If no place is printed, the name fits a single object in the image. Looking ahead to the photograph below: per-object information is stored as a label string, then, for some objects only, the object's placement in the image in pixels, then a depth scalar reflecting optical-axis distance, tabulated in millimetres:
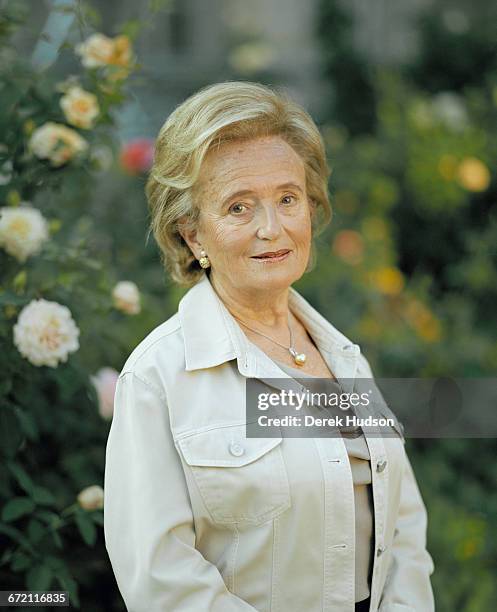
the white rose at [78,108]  2486
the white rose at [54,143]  2453
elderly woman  1671
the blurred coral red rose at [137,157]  4316
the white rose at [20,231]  2344
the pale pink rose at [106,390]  2441
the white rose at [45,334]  2154
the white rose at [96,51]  2582
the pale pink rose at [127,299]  2461
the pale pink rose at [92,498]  2297
